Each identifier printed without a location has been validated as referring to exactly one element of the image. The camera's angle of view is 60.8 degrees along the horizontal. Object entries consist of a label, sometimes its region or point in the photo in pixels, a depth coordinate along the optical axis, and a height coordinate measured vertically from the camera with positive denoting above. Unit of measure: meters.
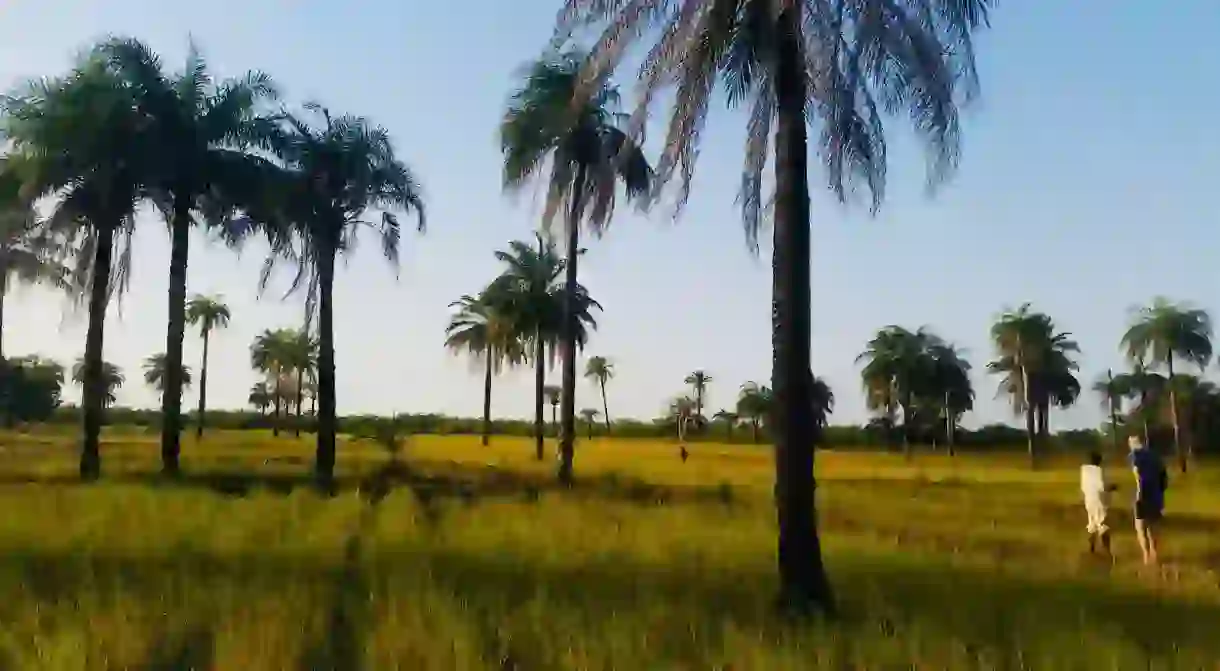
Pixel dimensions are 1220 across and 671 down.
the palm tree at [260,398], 114.38 +3.07
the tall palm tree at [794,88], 10.59 +3.73
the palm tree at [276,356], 84.62 +5.83
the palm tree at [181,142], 24.62 +6.82
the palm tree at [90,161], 23.34 +5.93
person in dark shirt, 14.16 -0.75
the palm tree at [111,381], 104.75 +4.51
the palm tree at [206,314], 80.00 +8.56
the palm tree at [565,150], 27.48 +7.51
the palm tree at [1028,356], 70.94 +5.60
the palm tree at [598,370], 122.75 +7.12
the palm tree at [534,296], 47.75 +6.15
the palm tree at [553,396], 99.37 +3.28
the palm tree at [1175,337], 68.94 +6.76
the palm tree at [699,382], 125.75 +6.03
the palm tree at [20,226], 24.45 +4.75
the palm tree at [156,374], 102.73 +5.06
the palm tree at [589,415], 120.62 +1.81
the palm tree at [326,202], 26.94 +5.91
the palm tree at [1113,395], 93.25 +3.89
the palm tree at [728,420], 114.72 +1.37
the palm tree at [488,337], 49.22 +4.77
